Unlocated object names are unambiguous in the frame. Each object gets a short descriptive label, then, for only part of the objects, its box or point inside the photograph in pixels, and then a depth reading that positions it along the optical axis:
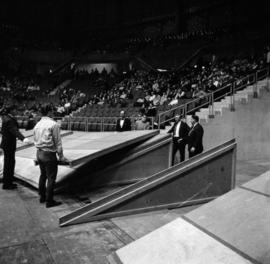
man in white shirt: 5.23
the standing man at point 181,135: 8.30
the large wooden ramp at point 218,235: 2.53
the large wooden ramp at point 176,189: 4.68
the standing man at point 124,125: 10.91
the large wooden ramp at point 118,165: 6.58
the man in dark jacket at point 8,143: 6.34
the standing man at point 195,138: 7.57
